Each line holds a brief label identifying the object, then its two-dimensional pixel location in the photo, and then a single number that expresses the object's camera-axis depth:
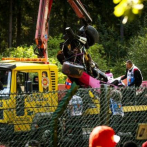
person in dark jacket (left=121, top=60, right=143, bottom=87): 16.01
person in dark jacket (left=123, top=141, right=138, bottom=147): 11.01
